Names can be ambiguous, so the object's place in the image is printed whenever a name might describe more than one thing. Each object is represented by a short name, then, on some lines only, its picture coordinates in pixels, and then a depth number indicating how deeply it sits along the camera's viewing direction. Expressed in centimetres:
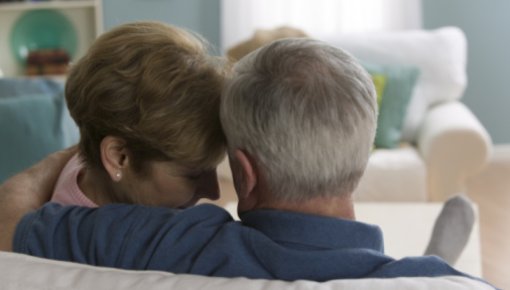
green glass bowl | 588
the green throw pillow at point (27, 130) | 301
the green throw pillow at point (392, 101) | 418
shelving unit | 574
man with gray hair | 105
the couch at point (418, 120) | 385
